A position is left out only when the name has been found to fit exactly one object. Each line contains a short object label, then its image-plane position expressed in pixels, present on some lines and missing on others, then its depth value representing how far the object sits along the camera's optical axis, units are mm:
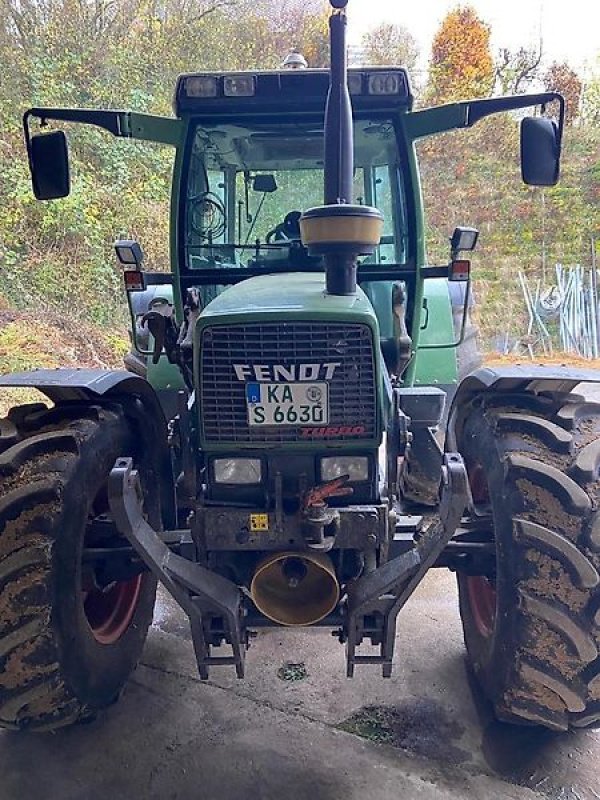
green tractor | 2281
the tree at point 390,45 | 16281
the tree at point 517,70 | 14523
